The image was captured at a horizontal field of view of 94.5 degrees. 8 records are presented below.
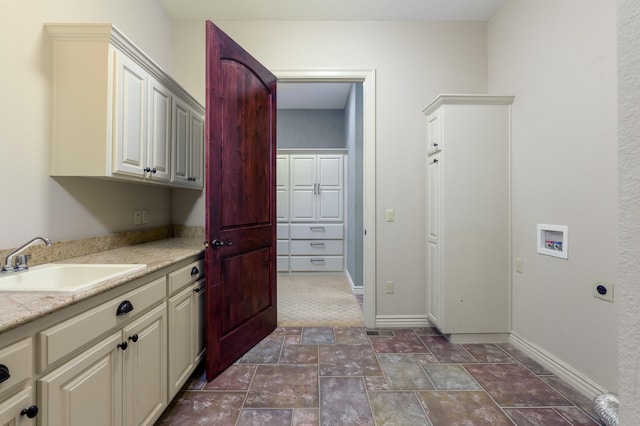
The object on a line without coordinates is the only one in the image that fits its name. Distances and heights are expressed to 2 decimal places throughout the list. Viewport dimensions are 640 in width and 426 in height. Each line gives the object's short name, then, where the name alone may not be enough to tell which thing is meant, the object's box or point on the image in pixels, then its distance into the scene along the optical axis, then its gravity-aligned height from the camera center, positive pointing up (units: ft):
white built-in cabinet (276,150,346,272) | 15.98 +0.27
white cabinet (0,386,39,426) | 2.51 -1.74
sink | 3.94 -0.91
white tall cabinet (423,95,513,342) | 7.86 -0.03
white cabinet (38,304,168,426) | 3.04 -2.06
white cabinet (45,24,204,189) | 5.01 +1.96
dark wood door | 6.36 +0.33
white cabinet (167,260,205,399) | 5.27 -2.12
